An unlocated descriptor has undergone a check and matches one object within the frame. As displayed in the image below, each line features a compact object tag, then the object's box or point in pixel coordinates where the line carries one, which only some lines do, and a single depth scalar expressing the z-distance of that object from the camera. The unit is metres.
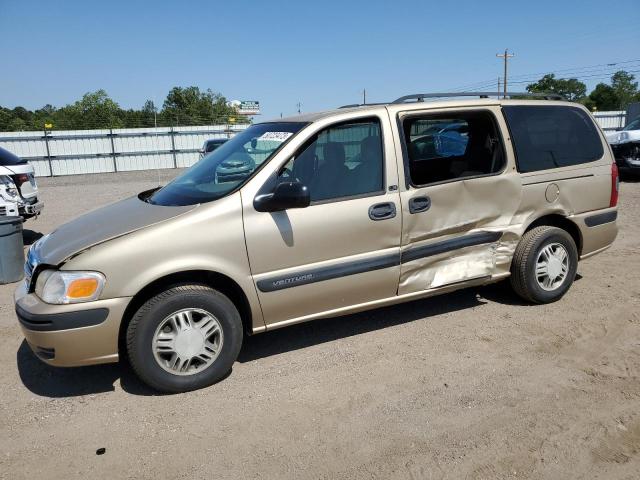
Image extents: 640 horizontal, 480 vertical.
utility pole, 56.03
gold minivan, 3.22
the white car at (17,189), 7.40
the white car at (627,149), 12.45
